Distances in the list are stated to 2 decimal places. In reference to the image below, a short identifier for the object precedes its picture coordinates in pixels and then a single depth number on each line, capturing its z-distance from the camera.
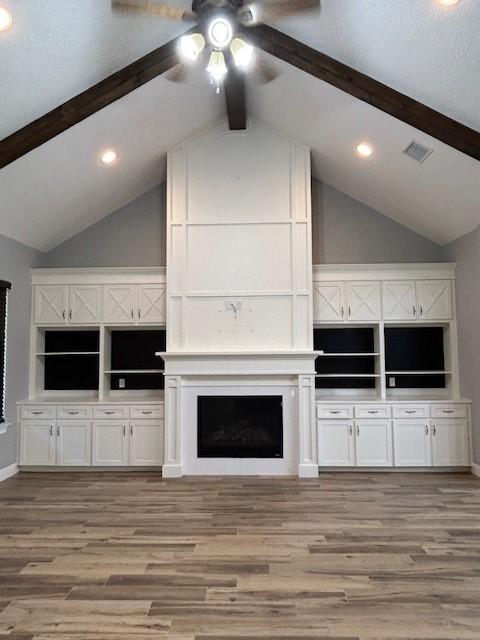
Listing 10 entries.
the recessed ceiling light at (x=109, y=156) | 5.04
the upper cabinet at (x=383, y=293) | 5.78
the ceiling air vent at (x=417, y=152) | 4.53
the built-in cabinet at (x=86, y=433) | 5.63
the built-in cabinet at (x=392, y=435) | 5.48
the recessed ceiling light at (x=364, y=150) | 4.97
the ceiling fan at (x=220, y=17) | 3.04
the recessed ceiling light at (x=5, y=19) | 3.17
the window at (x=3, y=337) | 5.32
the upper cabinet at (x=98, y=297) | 5.93
